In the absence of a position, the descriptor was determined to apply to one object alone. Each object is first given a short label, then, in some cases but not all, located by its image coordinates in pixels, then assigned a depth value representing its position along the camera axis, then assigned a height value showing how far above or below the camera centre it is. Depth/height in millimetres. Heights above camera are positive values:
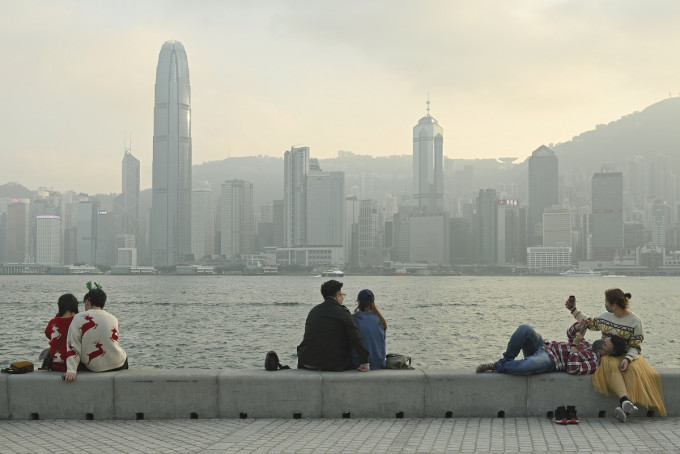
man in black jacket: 9242 -1076
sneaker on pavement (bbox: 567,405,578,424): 8453 -1813
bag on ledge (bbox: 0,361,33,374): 8977 -1390
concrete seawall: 8781 -1688
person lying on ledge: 8812 -1232
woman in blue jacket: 9812 -1012
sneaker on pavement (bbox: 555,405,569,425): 8430 -1844
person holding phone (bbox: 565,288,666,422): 8523 -1372
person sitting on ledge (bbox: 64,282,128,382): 8992 -1045
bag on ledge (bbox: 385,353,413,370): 9906 -1458
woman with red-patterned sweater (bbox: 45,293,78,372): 9305 -989
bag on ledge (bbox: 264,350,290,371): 9189 -1351
